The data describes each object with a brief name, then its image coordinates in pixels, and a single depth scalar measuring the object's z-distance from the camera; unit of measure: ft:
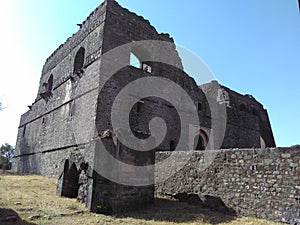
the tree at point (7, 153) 91.20
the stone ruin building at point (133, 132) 19.31
